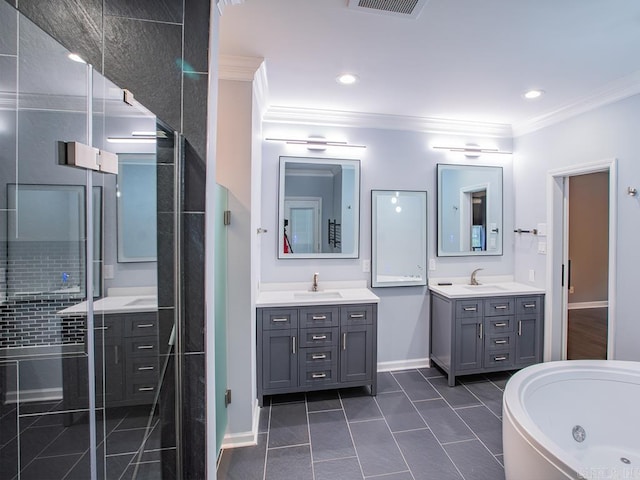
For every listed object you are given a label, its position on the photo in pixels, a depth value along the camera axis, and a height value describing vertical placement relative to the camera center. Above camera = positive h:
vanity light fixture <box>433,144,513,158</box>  3.22 +0.99
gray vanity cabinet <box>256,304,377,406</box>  2.47 -0.96
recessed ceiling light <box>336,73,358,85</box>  2.24 +1.25
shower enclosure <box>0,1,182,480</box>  0.62 -0.10
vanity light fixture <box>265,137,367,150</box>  2.90 +0.96
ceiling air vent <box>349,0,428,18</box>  1.47 +1.19
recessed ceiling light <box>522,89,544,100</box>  2.51 +1.27
